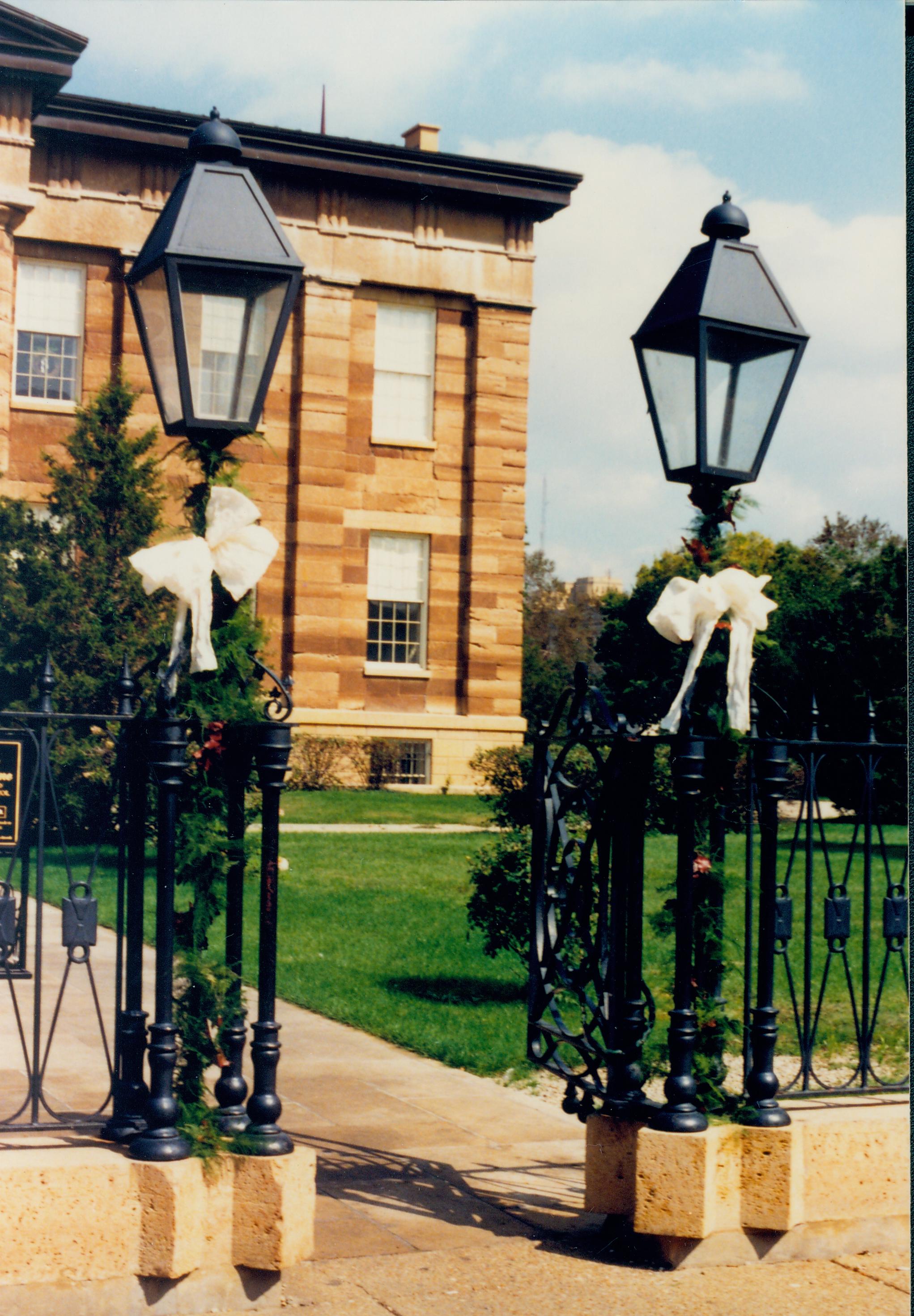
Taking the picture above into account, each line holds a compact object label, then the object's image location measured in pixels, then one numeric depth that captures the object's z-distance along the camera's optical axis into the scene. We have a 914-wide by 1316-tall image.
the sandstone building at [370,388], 22.34
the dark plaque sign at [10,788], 7.49
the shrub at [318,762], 23.25
